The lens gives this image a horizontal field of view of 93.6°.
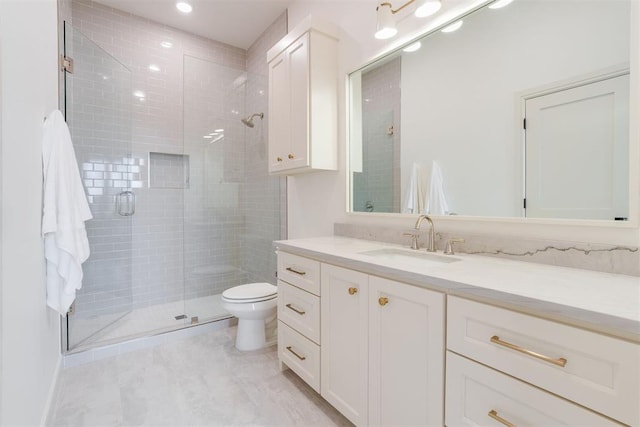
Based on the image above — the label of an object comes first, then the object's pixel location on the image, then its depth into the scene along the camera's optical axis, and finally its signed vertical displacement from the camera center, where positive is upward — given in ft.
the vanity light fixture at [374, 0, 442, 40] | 5.16 +3.48
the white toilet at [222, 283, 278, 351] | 7.42 -2.51
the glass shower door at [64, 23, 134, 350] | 8.43 +1.12
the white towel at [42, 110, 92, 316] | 5.15 -0.19
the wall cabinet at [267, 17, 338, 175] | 7.00 +2.75
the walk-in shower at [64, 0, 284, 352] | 9.20 +1.00
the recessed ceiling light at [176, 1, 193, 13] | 9.23 +6.37
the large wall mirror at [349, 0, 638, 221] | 3.61 +1.45
